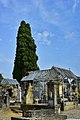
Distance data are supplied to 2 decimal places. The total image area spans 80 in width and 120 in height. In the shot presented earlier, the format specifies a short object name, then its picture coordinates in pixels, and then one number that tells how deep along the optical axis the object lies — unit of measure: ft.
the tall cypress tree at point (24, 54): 99.01
